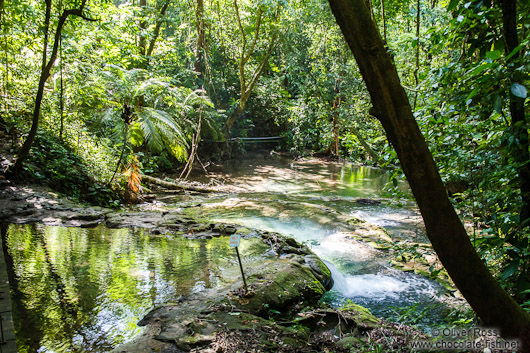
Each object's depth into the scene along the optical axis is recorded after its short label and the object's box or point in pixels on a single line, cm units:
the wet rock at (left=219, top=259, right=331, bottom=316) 363
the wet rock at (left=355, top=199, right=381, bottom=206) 1026
